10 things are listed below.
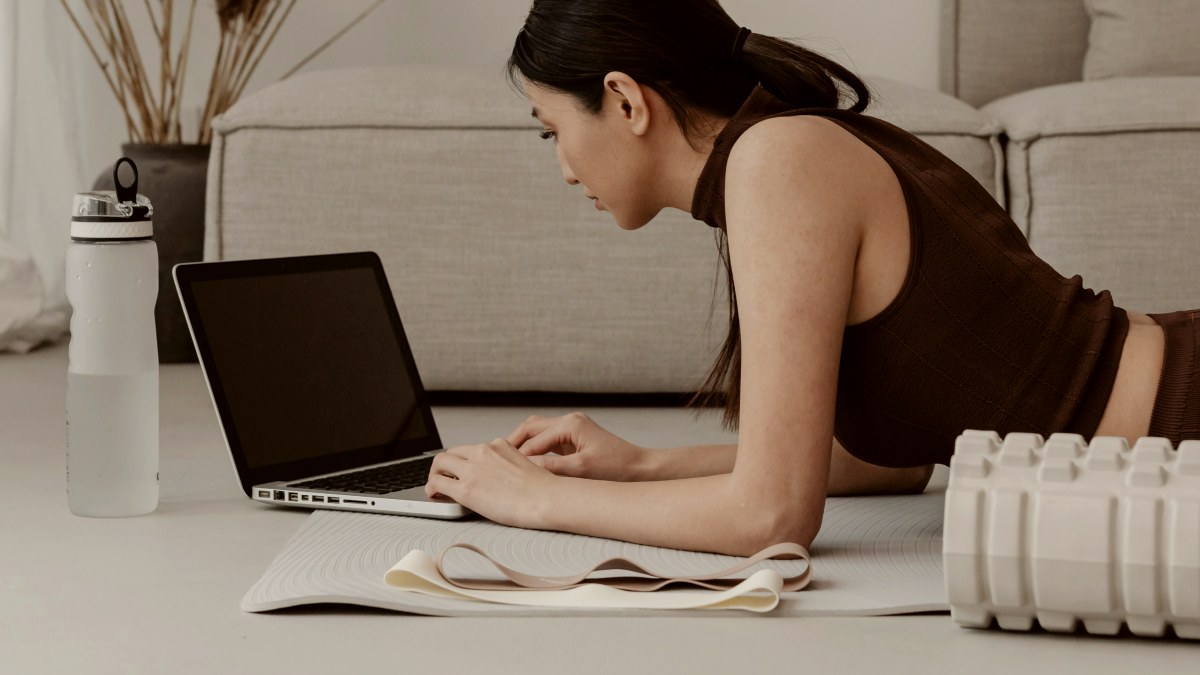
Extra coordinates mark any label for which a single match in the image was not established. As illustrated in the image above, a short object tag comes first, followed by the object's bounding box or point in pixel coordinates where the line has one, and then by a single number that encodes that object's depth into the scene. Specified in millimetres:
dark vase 3457
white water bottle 2483
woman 2280
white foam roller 2125
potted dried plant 3468
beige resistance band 2237
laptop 2562
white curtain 3669
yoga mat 2245
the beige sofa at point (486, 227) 3113
